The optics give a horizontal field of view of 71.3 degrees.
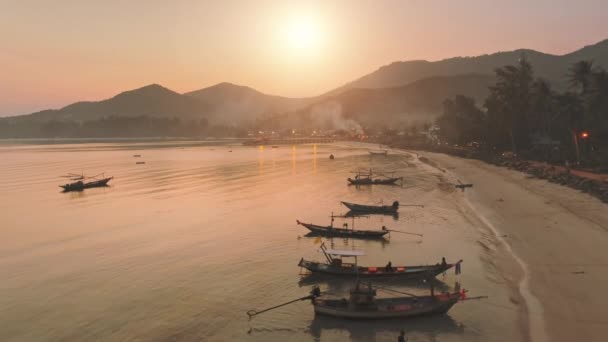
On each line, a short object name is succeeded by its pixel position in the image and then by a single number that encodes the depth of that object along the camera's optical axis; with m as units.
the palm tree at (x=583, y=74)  75.75
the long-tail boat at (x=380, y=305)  23.02
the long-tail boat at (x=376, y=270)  28.00
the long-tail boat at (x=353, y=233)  40.69
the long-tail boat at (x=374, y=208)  52.94
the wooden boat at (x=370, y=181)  78.38
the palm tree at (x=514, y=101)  90.88
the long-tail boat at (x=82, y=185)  81.62
